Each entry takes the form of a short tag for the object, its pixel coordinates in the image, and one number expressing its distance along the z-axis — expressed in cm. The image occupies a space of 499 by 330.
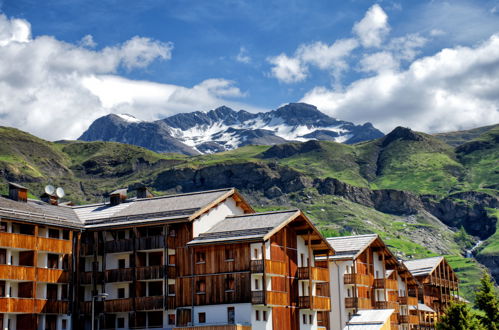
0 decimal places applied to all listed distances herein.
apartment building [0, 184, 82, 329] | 7406
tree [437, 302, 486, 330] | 8450
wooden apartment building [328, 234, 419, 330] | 9562
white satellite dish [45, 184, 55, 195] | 8881
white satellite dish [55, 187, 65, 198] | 8916
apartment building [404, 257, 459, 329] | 12673
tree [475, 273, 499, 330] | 9119
